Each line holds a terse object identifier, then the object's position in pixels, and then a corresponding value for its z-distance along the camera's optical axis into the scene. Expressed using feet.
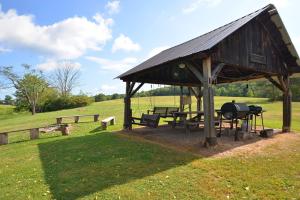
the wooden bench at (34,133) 25.45
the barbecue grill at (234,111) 19.72
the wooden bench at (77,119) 36.57
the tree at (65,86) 115.41
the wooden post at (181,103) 35.55
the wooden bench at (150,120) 23.62
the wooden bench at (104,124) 29.57
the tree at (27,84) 91.08
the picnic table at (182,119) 23.71
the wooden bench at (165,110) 29.36
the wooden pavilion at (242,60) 17.37
